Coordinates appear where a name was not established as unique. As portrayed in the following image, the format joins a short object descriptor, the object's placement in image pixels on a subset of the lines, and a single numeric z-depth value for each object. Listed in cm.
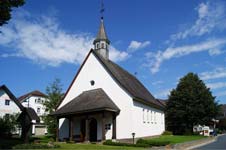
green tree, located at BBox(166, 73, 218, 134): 3551
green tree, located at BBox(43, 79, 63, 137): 2913
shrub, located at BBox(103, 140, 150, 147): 1661
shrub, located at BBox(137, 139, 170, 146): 1726
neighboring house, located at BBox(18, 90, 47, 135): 5179
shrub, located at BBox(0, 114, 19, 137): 2574
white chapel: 2014
